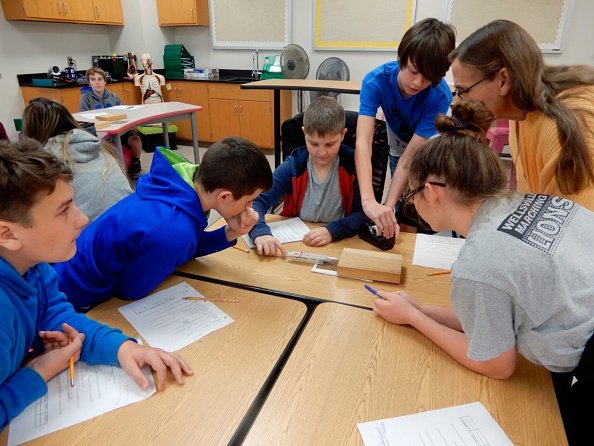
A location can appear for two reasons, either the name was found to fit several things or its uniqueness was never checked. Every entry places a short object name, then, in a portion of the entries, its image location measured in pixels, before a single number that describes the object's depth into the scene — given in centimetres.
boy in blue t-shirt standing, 147
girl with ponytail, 78
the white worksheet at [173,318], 96
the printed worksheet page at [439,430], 71
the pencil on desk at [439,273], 127
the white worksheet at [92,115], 356
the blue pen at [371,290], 115
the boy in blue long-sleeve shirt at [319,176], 170
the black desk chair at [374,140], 194
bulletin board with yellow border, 468
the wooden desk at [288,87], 340
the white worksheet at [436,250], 135
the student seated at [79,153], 198
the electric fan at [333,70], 493
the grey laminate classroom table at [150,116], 321
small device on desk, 144
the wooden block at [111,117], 345
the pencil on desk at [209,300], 111
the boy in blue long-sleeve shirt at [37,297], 76
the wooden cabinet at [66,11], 439
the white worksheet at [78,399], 73
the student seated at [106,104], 430
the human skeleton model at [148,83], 551
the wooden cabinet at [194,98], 575
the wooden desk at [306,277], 116
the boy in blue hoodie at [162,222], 110
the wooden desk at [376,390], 73
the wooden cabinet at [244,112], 539
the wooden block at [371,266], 122
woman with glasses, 107
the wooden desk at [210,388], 72
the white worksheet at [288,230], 151
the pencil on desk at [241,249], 143
